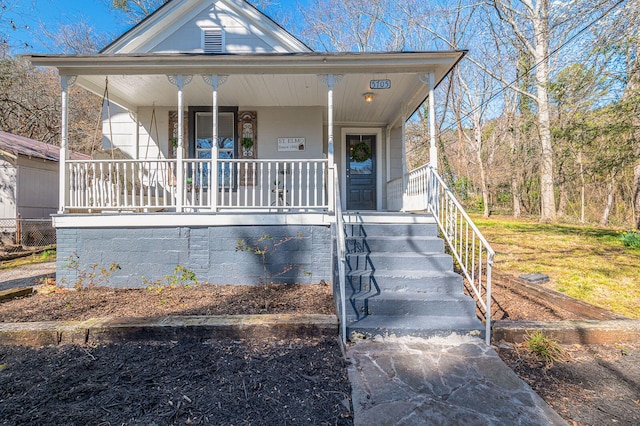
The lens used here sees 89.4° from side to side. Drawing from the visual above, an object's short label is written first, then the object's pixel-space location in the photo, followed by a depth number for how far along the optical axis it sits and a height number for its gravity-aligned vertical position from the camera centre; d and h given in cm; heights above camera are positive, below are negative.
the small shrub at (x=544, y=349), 273 -118
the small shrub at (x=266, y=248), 473 -49
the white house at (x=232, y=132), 478 +184
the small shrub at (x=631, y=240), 646 -59
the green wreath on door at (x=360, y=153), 800 +150
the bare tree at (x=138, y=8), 1378 +903
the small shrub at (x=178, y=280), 475 -95
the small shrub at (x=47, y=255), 793 -99
